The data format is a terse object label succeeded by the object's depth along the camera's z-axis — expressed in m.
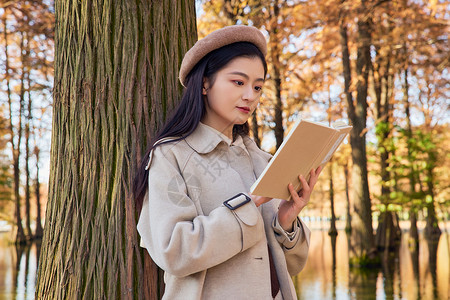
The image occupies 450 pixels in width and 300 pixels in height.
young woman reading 2.01
